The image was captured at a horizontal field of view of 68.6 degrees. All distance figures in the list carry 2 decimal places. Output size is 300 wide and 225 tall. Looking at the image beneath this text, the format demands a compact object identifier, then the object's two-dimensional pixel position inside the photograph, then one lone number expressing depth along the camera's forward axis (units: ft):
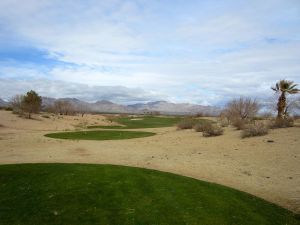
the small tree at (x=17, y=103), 136.61
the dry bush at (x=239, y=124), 69.28
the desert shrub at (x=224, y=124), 87.08
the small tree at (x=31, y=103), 132.76
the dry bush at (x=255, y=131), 57.33
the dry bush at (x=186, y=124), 94.37
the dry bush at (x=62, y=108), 203.88
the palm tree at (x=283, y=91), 81.20
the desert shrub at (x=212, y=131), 66.79
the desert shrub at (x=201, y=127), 71.68
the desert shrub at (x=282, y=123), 64.30
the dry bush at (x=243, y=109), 99.96
